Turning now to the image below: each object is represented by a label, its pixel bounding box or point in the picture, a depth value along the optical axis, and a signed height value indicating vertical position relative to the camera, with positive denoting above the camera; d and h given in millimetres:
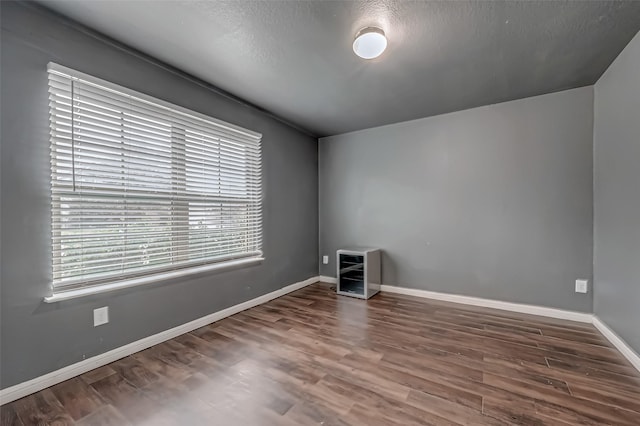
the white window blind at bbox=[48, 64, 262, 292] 1802 +212
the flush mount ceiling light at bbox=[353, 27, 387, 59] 1804 +1155
